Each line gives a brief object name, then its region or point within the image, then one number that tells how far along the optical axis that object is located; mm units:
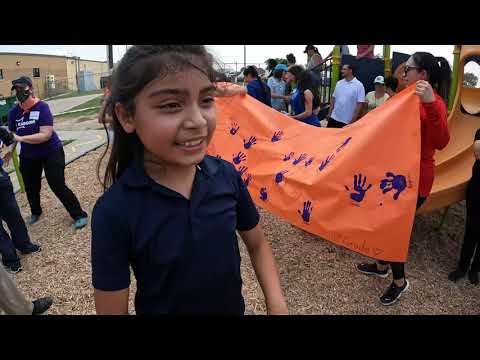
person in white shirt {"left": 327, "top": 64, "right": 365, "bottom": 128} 5625
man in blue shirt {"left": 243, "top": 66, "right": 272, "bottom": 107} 5242
